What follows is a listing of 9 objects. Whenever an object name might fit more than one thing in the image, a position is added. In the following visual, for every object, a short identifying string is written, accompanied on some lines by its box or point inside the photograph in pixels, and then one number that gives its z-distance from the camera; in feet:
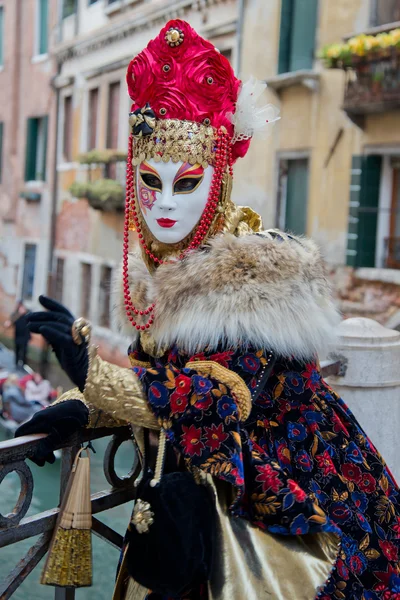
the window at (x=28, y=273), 51.29
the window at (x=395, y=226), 24.22
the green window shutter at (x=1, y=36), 52.95
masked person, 5.38
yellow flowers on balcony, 22.57
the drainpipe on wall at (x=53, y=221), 47.09
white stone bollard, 9.34
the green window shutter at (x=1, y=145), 53.47
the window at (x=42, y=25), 49.06
